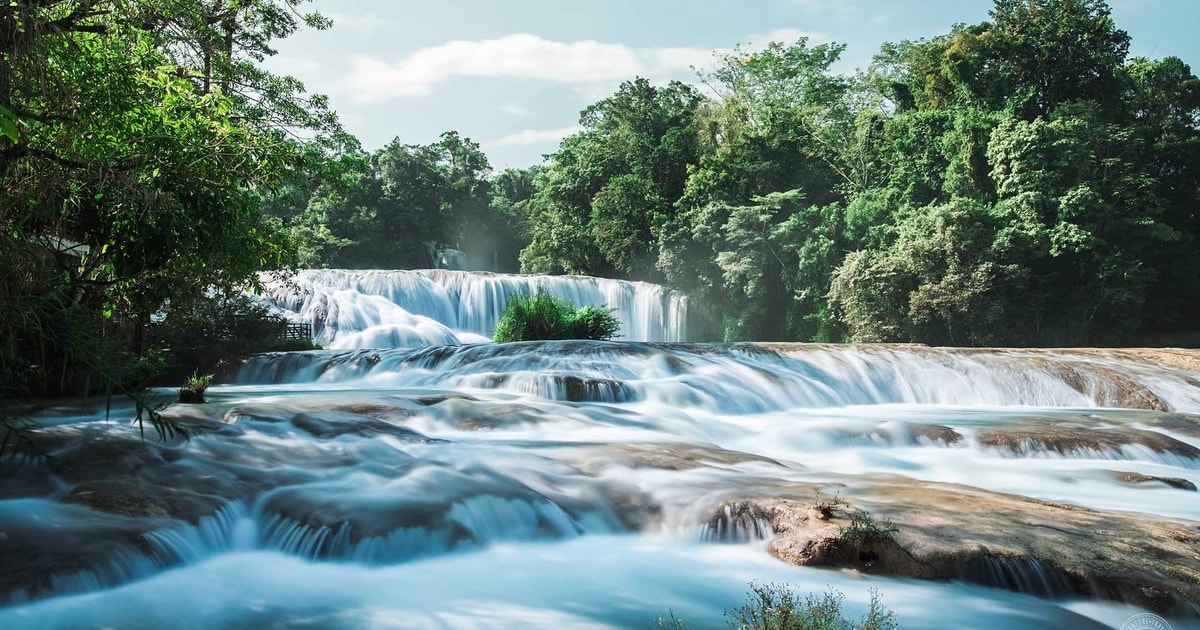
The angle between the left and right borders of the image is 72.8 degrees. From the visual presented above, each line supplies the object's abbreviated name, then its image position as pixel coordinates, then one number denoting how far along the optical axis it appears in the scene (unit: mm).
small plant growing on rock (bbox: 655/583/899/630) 3137
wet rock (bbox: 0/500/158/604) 4621
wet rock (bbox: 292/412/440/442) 8480
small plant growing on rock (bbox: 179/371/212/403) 10656
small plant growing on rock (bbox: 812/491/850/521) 5723
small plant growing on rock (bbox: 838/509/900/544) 5230
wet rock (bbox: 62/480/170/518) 5617
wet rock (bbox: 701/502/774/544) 5867
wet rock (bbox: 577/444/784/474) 7676
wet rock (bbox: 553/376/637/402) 12586
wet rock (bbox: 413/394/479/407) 10555
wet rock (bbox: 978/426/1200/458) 9391
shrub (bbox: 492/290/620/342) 21109
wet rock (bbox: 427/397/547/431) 9789
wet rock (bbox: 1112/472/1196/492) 7613
